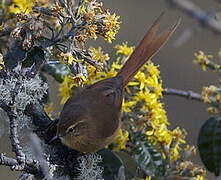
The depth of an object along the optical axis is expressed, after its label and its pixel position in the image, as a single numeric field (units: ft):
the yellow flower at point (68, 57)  14.03
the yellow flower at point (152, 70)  17.92
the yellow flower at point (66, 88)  17.22
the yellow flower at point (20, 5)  15.90
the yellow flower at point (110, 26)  14.96
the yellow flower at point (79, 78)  14.83
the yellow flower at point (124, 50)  18.60
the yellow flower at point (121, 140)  16.70
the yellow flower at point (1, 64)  13.22
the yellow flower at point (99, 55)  15.76
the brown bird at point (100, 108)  16.07
